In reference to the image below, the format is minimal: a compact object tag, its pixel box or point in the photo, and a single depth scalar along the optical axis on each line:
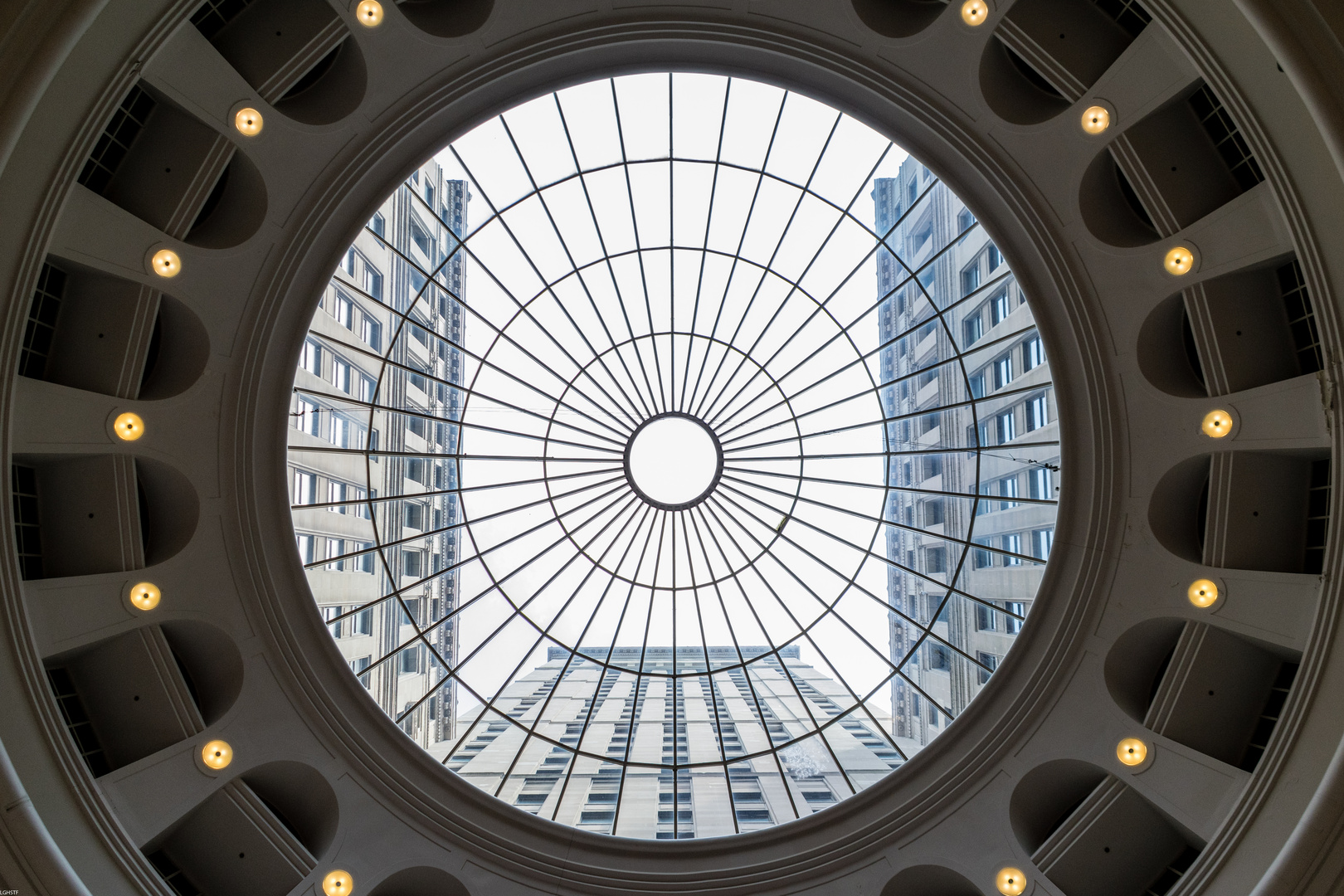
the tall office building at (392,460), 18.94
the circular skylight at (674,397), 15.73
